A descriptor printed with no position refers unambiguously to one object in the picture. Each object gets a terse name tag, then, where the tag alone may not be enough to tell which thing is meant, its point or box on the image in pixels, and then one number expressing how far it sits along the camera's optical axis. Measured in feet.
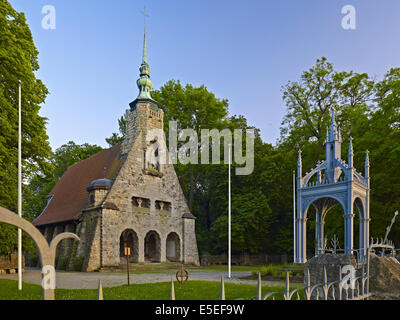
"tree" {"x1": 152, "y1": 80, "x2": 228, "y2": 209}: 132.57
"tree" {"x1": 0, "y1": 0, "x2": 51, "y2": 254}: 58.95
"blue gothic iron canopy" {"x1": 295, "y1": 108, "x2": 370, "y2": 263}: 53.83
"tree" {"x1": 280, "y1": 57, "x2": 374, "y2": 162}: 97.66
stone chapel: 90.43
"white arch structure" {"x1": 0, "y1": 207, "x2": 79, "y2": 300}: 11.19
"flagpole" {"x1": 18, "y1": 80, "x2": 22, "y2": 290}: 47.93
